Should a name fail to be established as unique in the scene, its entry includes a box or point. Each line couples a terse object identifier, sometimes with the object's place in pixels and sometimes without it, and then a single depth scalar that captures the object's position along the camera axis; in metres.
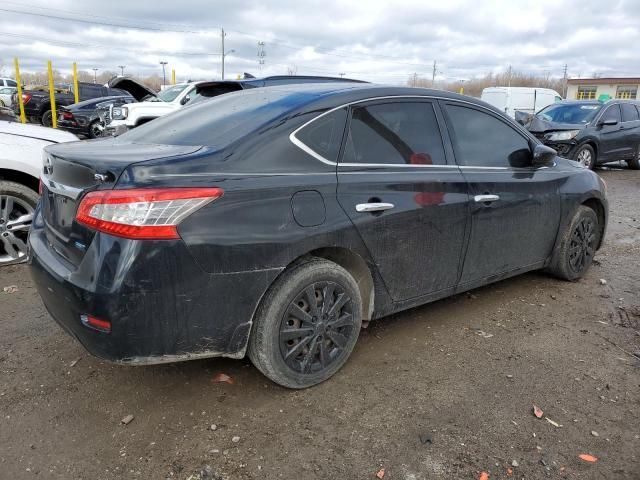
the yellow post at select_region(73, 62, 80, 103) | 14.74
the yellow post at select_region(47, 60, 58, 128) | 13.67
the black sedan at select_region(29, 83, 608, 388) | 2.32
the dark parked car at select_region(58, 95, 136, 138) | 14.76
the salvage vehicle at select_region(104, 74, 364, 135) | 7.76
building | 52.44
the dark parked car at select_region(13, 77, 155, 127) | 18.36
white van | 23.17
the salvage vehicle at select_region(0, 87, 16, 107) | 26.11
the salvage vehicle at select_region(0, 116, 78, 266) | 4.69
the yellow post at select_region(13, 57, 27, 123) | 14.84
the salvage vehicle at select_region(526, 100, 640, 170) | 11.54
